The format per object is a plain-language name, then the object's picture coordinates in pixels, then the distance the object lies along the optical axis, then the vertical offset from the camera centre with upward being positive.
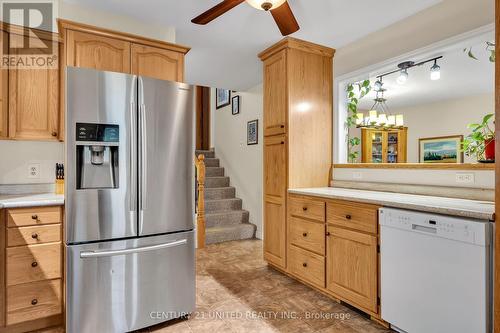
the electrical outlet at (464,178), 2.16 -0.08
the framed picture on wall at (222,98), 5.62 +1.42
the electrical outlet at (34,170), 2.46 -0.01
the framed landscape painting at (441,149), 4.12 +0.29
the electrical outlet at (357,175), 3.02 -0.07
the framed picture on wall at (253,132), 4.65 +0.60
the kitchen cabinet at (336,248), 2.12 -0.68
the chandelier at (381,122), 4.13 +0.68
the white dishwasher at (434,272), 1.50 -0.61
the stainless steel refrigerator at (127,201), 1.81 -0.22
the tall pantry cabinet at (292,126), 3.00 +0.46
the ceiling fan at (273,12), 1.82 +1.08
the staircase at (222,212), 4.36 -0.72
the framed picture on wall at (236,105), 5.24 +1.17
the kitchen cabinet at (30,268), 1.89 -0.67
